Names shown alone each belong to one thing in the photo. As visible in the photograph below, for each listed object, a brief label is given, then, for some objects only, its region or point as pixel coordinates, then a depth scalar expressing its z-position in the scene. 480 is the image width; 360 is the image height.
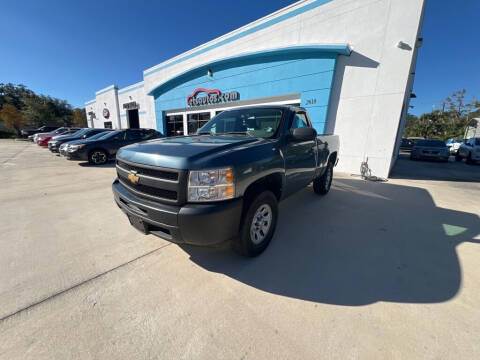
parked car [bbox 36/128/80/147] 15.69
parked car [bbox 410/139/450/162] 11.72
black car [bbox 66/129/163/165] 8.27
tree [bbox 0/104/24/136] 38.19
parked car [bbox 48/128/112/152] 11.22
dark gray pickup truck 1.79
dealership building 6.38
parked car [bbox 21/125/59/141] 24.08
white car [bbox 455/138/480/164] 10.84
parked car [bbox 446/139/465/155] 17.68
